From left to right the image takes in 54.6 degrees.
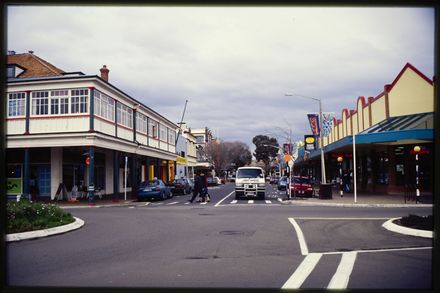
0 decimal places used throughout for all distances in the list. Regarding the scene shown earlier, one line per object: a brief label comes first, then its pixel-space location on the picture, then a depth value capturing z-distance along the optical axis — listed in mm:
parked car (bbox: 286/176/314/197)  32344
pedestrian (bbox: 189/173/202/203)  26780
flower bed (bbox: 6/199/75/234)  12305
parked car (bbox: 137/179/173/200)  29812
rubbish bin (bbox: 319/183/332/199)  28219
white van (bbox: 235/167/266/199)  29375
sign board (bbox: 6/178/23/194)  30031
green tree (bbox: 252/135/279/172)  131875
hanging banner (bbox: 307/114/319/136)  31902
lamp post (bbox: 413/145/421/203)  22125
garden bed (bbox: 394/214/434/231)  12212
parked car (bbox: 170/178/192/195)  38400
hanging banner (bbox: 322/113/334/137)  54066
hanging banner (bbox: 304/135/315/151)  32312
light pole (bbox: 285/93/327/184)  29922
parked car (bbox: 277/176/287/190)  45806
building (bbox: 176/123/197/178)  62956
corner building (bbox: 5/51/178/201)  27578
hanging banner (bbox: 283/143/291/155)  38906
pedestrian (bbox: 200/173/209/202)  27134
